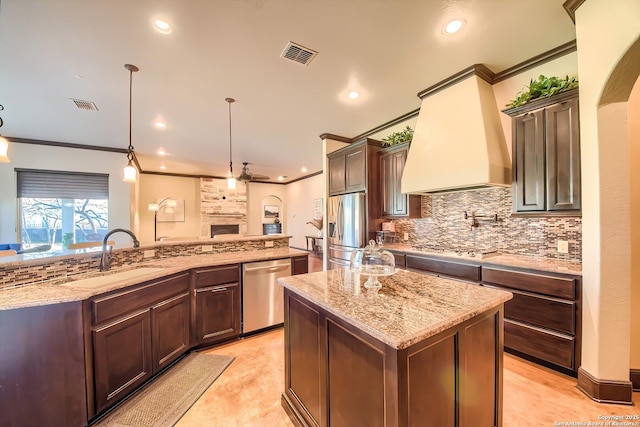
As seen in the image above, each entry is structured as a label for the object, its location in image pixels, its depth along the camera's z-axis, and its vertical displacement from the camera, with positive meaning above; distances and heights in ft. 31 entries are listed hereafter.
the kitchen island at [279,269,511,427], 3.16 -2.26
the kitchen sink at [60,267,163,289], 5.60 -1.66
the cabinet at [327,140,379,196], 12.41 +2.44
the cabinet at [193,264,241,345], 8.07 -3.22
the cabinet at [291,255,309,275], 10.03 -2.27
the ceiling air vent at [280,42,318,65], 6.97 +4.88
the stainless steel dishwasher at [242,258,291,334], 8.96 -3.20
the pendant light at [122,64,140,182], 8.54 +1.56
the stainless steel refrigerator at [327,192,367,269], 12.35 -0.79
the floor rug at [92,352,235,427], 5.30 -4.65
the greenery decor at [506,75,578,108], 6.76 +3.62
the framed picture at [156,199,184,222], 24.48 +0.00
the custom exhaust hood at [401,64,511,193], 8.01 +2.71
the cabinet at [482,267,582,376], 6.24 -3.06
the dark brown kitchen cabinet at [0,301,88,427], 4.46 -2.99
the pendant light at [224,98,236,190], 11.38 +1.51
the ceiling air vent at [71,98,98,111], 10.05 +4.85
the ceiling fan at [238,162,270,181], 13.97 +2.14
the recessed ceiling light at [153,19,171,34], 5.98 +4.89
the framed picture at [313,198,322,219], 25.41 +0.44
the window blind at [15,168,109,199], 14.49 +1.99
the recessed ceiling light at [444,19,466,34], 6.17 +4.95
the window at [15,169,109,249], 14.56 +0.54
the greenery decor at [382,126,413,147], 11.44 +3.70
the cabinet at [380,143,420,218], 11.39 +1.21
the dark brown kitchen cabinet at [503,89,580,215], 6.61 +1.63
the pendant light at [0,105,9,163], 6.37 +1.84
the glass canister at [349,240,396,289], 5.17 -1.22
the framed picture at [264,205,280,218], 30.76 +0.22
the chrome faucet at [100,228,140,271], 6.83 -1.27
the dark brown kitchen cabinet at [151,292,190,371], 6.65 -3.50
